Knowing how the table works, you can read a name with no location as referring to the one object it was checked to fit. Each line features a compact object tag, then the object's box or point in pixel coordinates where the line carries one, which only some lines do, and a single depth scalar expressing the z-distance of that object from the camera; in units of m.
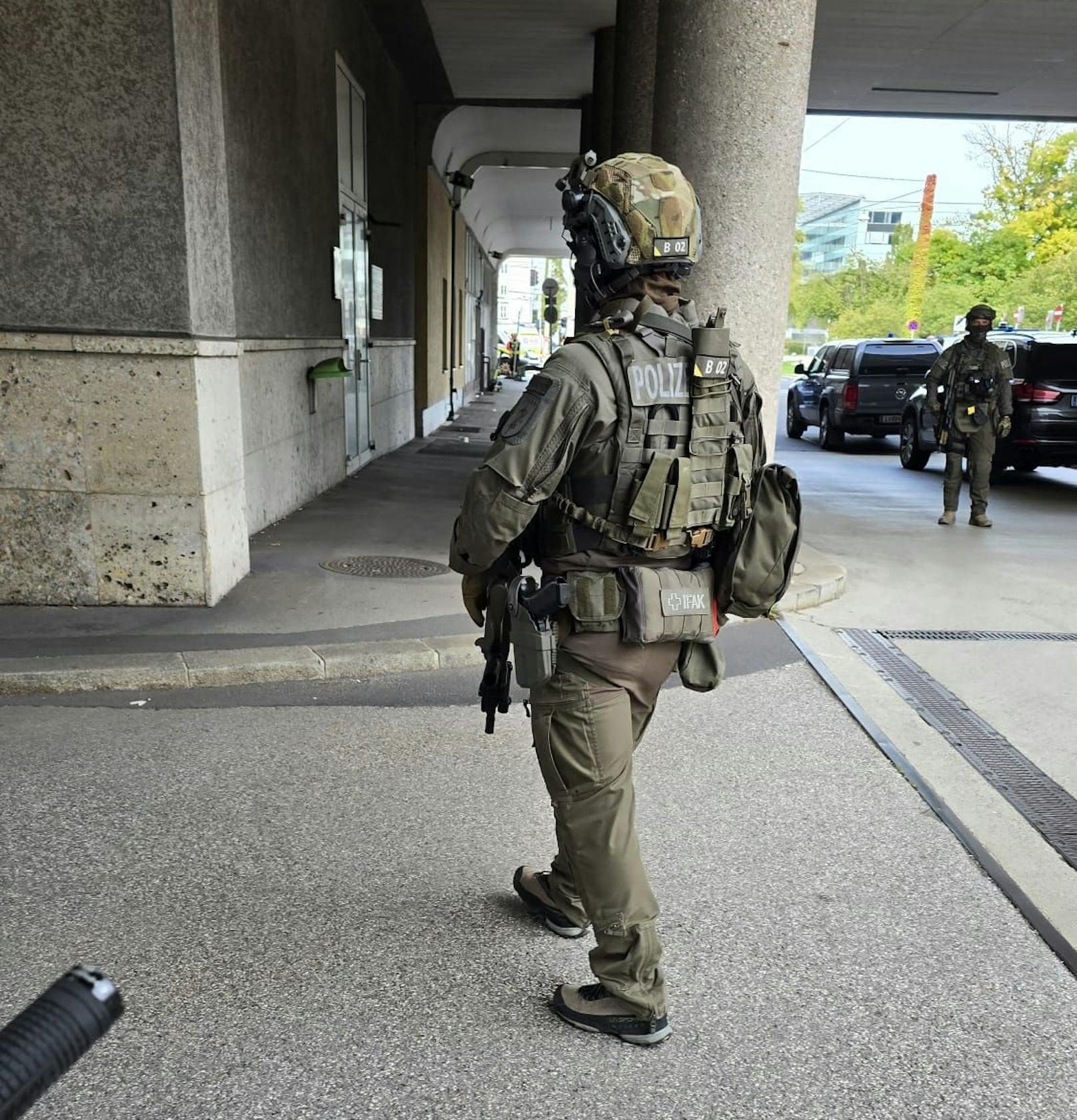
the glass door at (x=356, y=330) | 11.93
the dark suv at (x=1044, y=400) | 12.97
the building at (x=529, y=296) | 74.44
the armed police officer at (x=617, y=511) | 2.47
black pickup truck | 18.30
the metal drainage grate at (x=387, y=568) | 7.21
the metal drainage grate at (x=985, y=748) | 3.99
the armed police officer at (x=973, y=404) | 10.16
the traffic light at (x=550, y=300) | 33.06
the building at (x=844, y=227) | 129.88
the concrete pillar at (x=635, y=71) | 9.97
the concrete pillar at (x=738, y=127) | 6.50
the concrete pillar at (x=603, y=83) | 12.93
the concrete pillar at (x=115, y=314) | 5.50
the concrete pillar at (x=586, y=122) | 15.44
